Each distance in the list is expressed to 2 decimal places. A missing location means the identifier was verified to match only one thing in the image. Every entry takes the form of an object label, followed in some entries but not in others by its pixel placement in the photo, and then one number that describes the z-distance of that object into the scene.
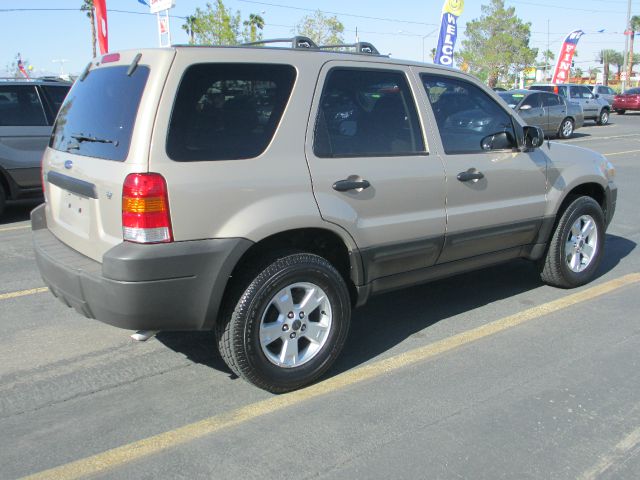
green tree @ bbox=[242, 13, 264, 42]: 42.28
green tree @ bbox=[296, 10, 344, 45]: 41.94
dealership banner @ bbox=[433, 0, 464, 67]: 23.39
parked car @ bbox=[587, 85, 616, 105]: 33.52
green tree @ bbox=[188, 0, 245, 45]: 33.31
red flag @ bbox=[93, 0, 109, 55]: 15.38
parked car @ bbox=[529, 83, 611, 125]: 25.22
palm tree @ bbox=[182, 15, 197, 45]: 38.06
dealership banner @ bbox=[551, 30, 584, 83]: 36.69
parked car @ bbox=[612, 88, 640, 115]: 32.81
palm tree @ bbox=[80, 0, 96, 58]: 43.59
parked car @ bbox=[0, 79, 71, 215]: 7.86
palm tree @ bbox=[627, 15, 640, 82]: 84.75
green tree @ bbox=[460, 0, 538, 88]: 66.88
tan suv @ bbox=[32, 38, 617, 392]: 2.95
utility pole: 41.91
